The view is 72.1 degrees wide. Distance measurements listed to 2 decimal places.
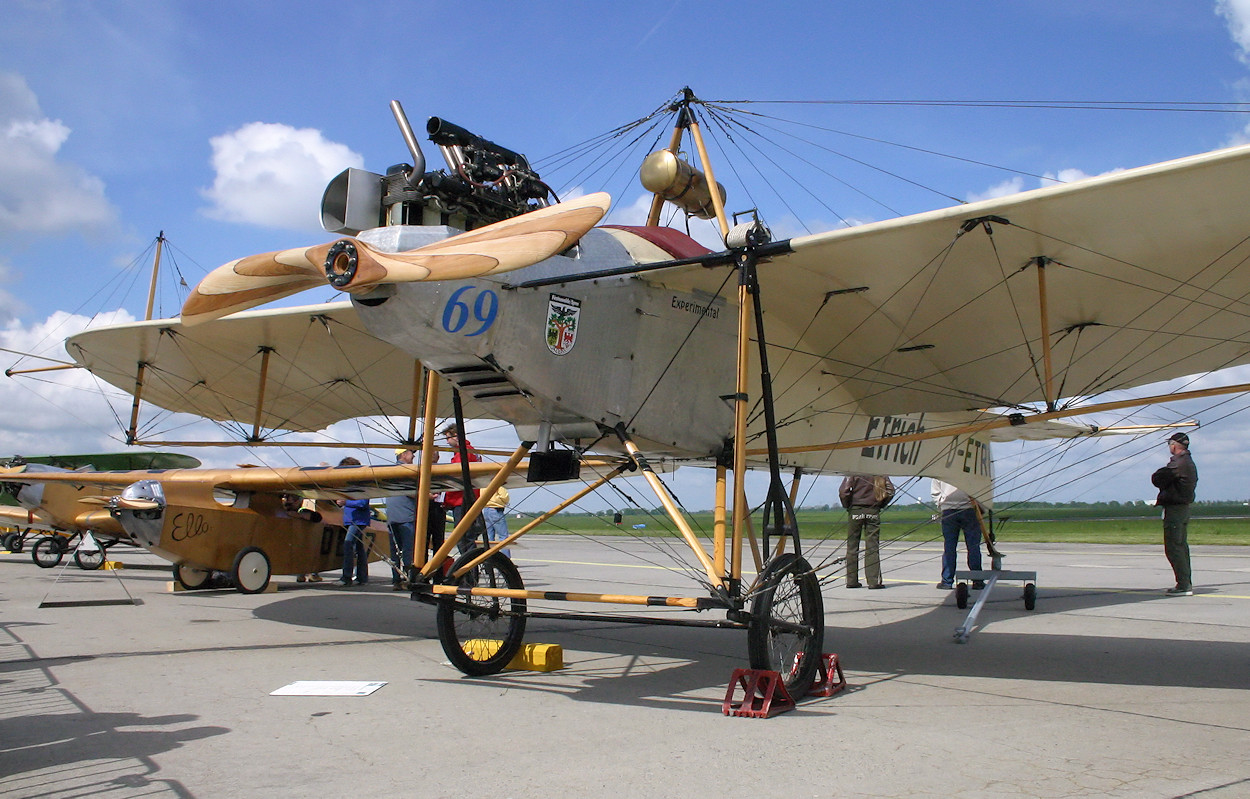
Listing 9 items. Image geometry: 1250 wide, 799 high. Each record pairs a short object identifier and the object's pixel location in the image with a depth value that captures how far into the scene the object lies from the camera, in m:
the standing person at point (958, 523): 12.51
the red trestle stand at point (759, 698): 5.11
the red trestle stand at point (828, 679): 5.91
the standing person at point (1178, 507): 11.68
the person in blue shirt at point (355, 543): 15.66
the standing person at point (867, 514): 13.72
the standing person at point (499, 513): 10.45
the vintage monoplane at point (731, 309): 5.21
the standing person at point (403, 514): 14.01
